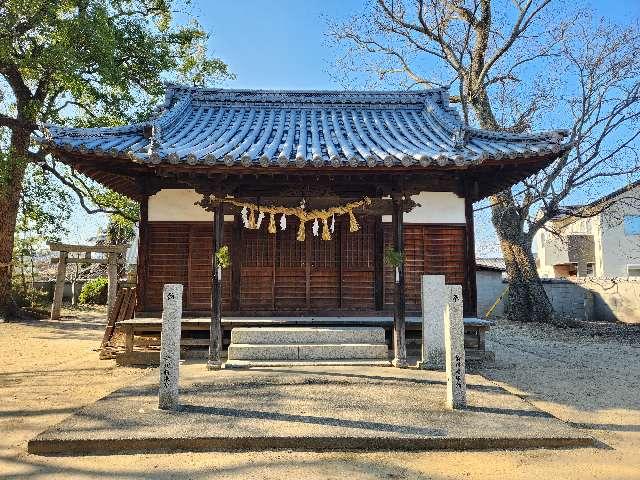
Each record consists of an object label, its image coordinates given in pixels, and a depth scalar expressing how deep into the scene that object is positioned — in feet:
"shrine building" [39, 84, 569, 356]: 27.45
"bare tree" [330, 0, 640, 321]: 62.95
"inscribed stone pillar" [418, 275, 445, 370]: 27.76
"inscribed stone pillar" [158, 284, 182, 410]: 19.77
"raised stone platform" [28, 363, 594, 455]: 16.25
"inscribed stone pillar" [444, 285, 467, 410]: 20.13
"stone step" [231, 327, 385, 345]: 29.60
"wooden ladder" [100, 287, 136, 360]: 35.45
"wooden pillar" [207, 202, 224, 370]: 28.25
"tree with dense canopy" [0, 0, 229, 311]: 49.21
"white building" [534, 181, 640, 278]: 103.01
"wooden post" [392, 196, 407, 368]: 28.58
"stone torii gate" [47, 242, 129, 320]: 62.03
